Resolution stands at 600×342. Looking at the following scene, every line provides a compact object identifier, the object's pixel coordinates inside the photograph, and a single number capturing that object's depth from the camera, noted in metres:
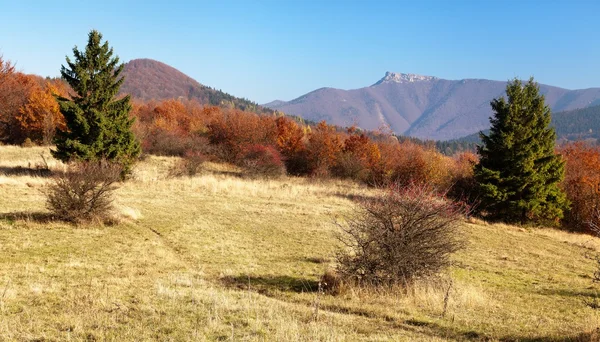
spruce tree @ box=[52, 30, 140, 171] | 27.81
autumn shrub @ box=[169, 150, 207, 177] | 35.85
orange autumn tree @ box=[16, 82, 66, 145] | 46.88
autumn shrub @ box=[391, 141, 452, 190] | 40.97
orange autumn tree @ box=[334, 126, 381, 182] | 50.03
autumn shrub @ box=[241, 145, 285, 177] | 42.25
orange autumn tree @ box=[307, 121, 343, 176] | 51.00
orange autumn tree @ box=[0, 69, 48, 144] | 50.03
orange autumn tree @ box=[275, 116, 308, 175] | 52.31
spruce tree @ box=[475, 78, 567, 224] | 30.59
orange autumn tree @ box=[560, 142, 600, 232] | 34.78
